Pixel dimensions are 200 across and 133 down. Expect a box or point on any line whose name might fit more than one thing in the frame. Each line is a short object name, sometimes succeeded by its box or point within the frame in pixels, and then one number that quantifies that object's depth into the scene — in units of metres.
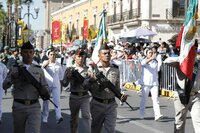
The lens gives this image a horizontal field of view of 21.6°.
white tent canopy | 28.89
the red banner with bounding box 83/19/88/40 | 47.00
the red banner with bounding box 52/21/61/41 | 56.86
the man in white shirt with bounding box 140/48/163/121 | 13.13
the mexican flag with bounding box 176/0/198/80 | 8.47
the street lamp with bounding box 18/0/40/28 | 45.48
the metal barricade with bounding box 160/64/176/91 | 19.42
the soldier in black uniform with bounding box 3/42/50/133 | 7.72
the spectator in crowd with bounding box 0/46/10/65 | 23.91
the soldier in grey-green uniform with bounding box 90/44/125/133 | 8.11
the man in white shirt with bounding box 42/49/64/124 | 12.09
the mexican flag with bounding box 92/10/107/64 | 13.57
